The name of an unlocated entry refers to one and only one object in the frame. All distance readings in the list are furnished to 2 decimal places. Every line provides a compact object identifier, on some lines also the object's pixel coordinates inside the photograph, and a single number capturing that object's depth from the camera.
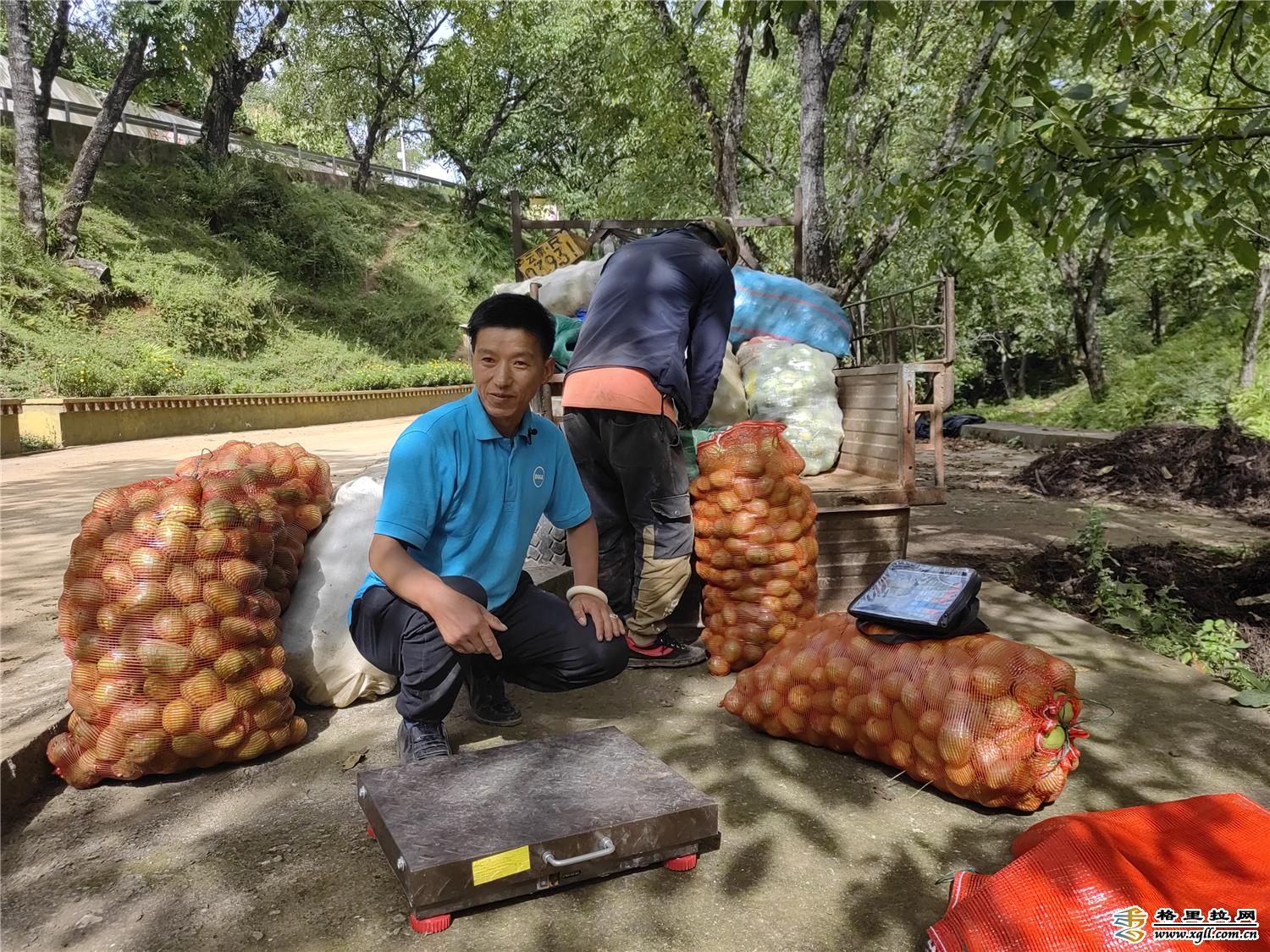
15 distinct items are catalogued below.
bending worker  3.27
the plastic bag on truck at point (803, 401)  4.38
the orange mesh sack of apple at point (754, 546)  3.22
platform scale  1.72
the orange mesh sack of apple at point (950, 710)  2.17
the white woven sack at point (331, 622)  2.86
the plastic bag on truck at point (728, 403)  4.32
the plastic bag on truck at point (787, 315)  4.89
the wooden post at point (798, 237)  7.21
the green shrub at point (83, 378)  12.20
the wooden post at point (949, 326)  4.18
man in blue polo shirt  2.22
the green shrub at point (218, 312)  16.89
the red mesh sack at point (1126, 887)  1.45
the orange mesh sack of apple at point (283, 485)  2.84
